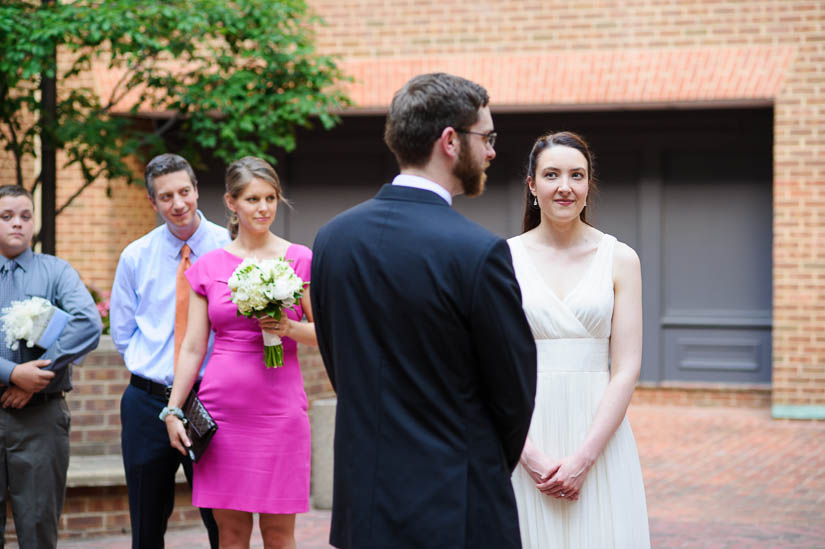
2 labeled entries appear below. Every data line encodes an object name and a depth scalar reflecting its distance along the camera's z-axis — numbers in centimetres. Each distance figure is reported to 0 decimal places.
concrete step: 623
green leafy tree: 782
